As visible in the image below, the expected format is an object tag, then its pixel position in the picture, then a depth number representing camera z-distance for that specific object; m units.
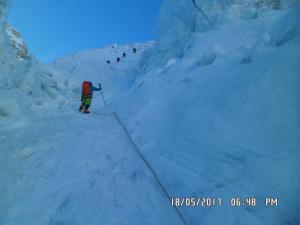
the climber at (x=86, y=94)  12.46
